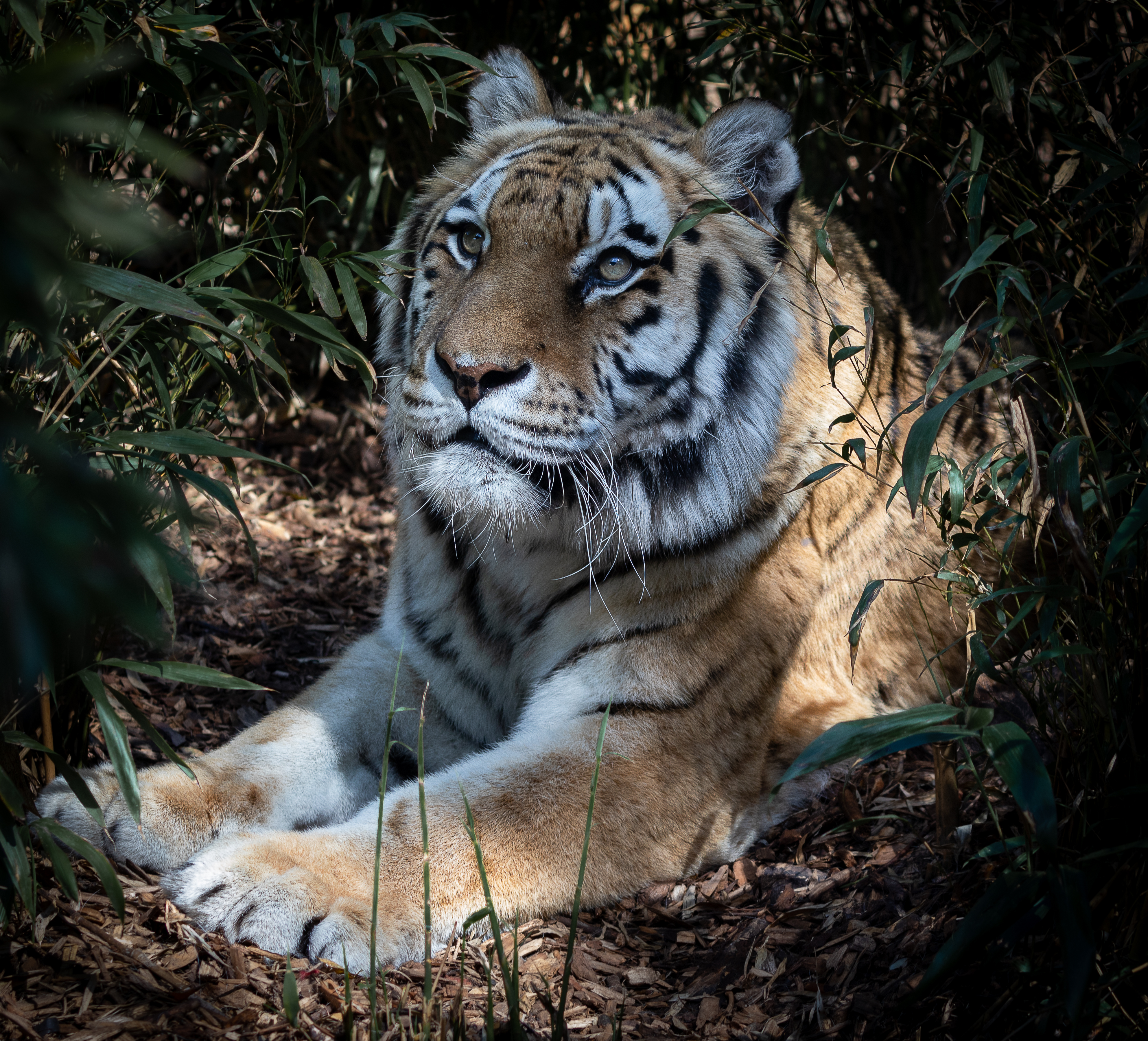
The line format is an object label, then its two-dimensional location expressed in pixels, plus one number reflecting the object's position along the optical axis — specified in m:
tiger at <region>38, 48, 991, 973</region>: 6.68
